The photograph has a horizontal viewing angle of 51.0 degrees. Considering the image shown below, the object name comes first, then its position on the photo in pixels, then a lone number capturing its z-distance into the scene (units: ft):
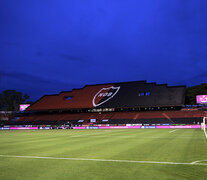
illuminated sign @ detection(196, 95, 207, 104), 230.27
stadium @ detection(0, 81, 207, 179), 24.75
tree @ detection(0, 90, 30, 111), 477.36
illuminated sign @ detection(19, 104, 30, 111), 327.47
